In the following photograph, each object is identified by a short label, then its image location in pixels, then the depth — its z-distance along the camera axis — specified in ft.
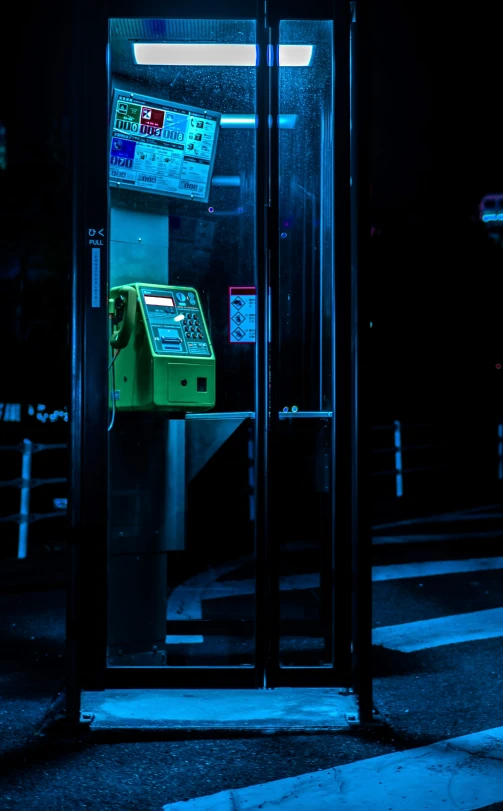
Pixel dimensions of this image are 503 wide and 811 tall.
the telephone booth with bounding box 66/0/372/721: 12.68
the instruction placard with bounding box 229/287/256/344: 15.40
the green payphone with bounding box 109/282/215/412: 14.56
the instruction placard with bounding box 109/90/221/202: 14.94
